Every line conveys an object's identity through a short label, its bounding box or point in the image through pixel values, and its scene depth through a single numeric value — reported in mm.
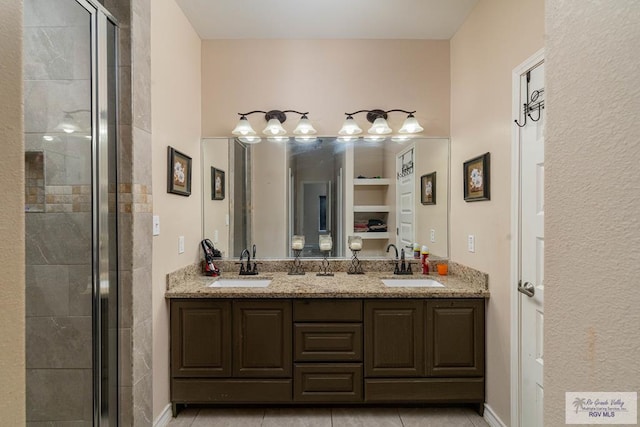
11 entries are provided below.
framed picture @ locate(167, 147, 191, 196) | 2116
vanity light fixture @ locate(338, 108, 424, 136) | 2676
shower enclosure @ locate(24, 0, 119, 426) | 1590
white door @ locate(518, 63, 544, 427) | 1664
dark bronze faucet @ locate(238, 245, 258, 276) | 2650
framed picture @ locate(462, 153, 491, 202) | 2125
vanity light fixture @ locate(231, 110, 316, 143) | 2672
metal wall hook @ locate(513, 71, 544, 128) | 1655
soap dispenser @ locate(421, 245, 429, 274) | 2664
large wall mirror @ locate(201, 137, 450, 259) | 2785
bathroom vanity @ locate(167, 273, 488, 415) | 2133
